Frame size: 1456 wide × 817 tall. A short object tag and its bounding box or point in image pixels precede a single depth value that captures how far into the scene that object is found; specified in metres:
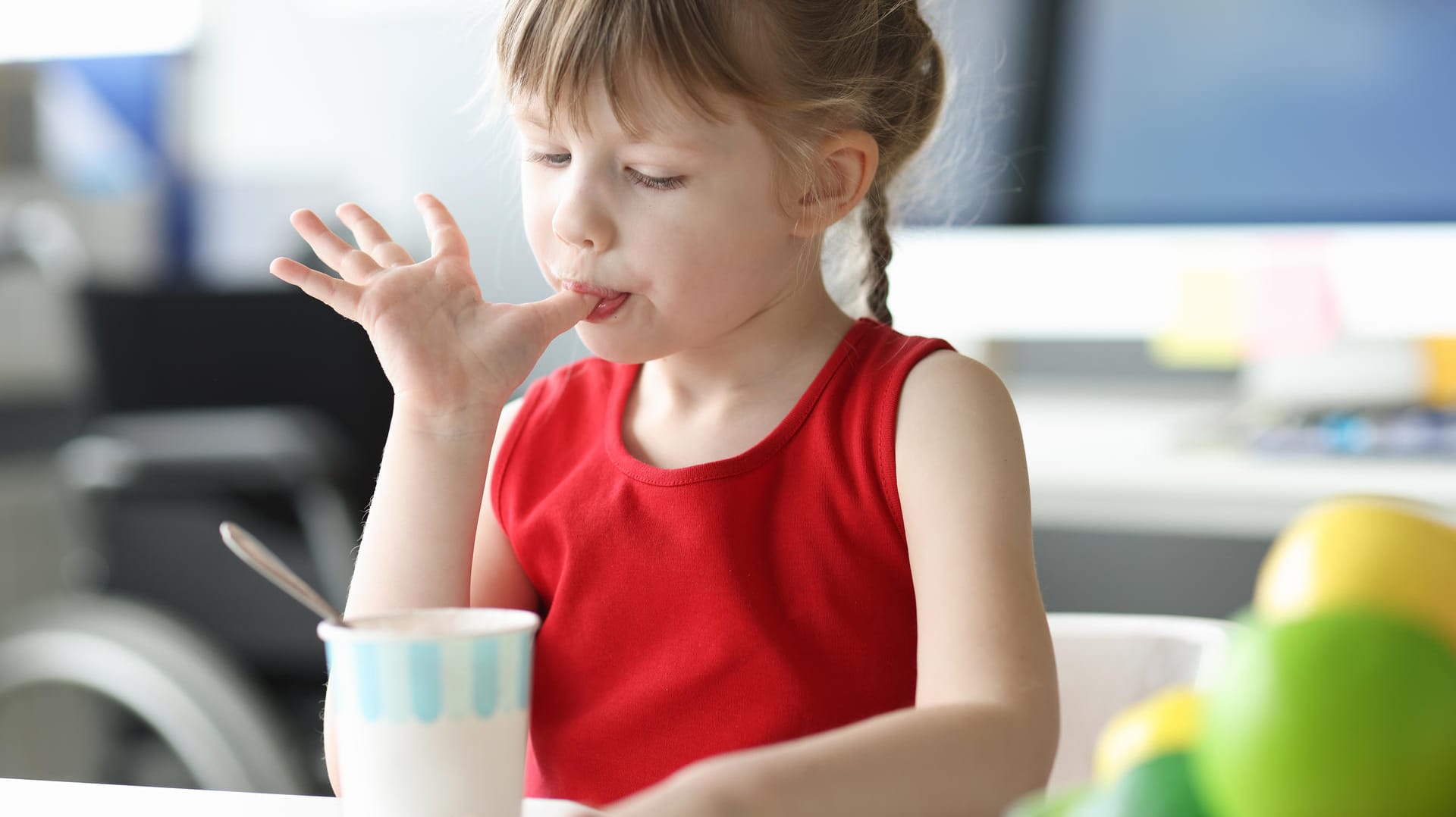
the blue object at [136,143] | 3.04
